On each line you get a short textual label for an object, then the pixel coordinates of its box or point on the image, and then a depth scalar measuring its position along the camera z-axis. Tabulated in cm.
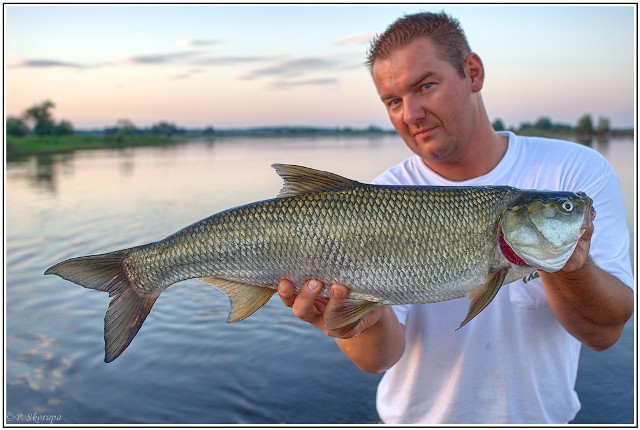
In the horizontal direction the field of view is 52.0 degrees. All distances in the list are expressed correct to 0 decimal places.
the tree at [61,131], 4193
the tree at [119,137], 4381
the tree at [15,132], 3875
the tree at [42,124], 4103
